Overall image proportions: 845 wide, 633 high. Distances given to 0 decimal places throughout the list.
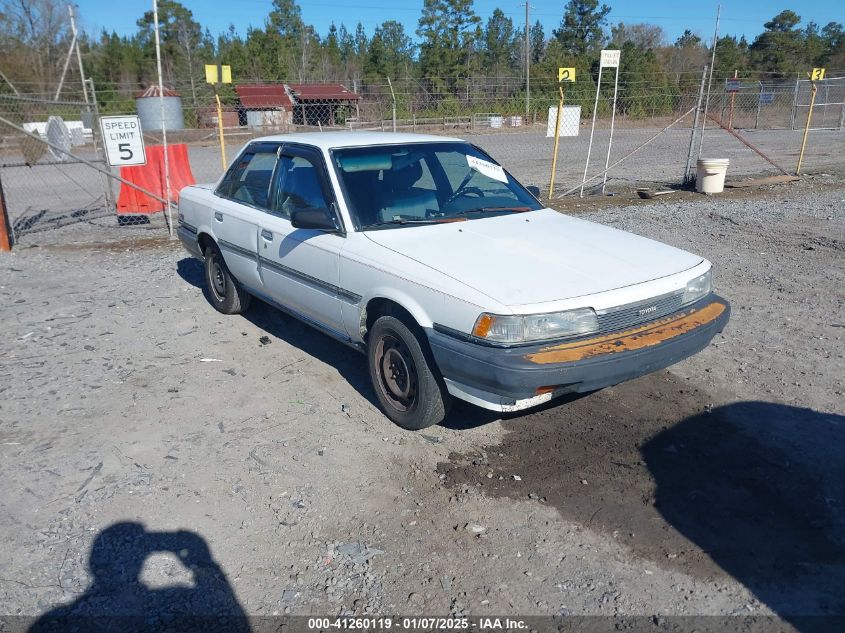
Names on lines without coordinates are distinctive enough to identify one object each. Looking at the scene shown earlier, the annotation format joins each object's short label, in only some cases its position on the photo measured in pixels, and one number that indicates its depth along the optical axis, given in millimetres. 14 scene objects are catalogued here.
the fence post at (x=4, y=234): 9297
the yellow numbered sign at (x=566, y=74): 13095
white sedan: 3604
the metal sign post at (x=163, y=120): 8500
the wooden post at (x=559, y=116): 11699
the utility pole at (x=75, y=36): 10894
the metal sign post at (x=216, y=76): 10578
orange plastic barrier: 11164
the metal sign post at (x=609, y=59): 12750
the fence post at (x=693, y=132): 12802
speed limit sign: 9656
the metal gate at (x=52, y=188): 11203
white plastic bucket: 13195
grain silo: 30688
